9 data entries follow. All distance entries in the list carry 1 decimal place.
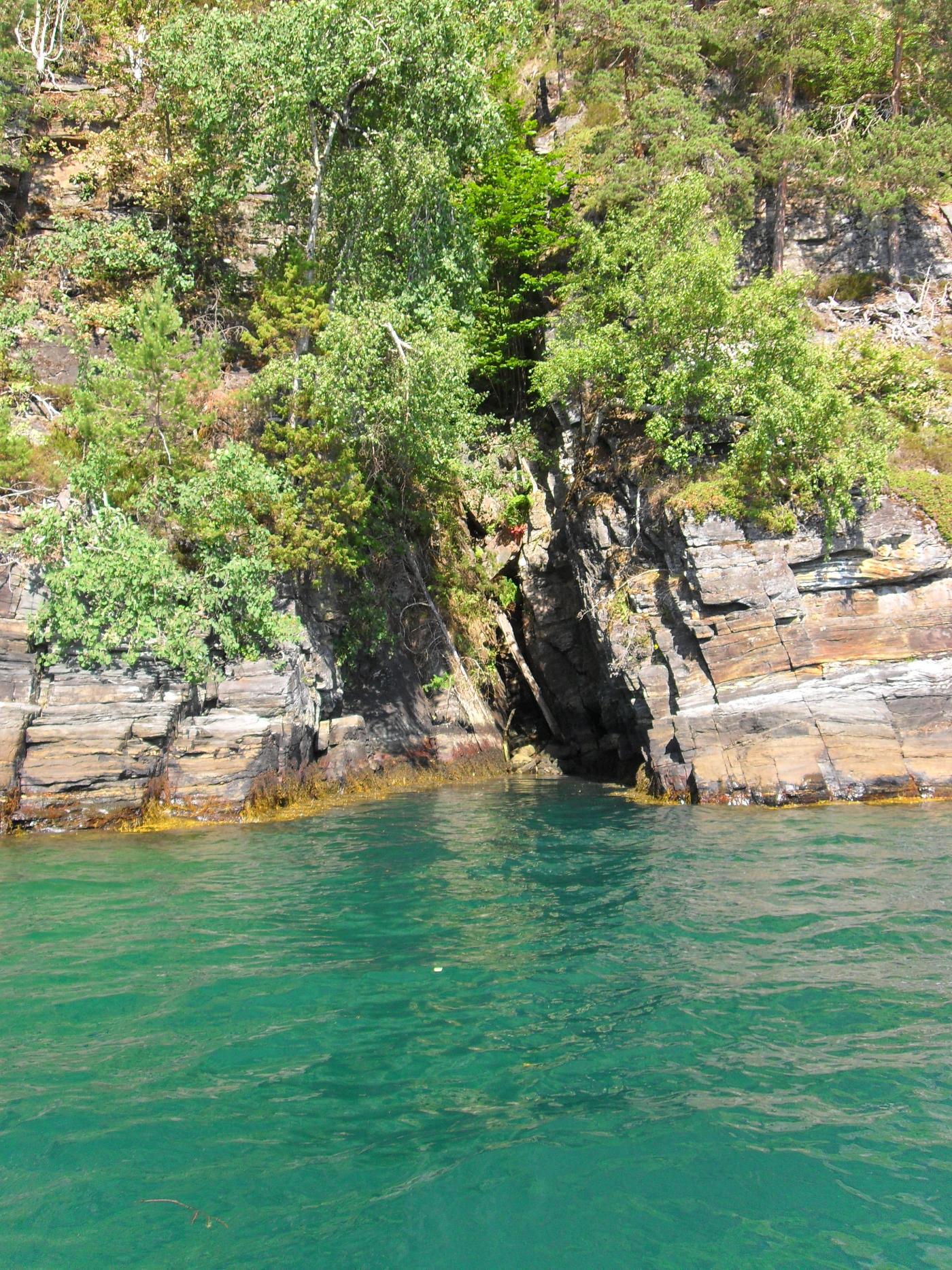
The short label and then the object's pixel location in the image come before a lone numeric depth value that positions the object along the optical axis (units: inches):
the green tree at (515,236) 976.9
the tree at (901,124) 922.1
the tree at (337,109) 764.0
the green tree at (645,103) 901.8
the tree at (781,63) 962.7
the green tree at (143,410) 645.3
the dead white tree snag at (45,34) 1030.4
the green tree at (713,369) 665.6
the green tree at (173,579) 598.5
